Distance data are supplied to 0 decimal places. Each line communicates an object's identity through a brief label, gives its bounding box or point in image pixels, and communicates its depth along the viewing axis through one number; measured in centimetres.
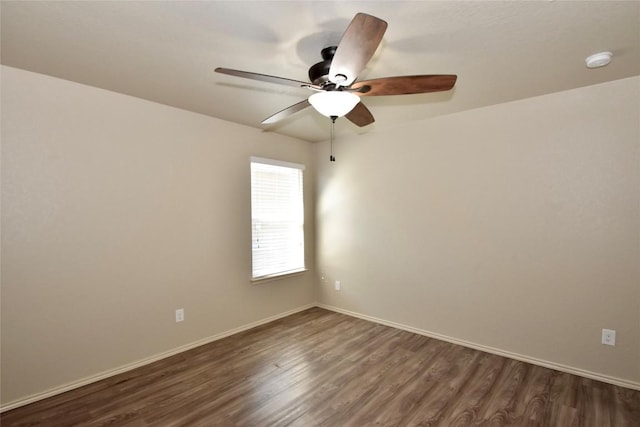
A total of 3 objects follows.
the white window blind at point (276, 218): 366
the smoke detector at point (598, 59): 197
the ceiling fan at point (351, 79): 130
